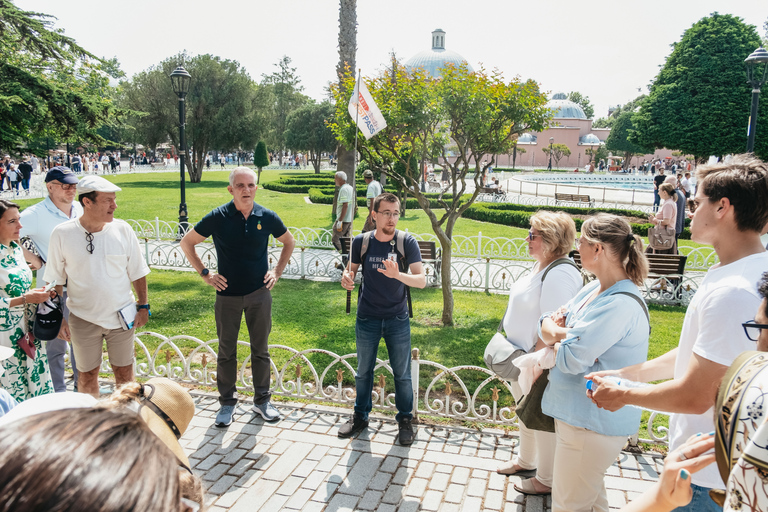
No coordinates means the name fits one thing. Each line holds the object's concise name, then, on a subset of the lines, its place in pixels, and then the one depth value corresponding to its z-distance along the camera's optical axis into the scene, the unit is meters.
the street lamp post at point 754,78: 9.45
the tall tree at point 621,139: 63.53
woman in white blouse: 3.24
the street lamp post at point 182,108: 12.54
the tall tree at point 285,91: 66.75
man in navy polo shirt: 4.36
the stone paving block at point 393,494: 3.47
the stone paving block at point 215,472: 3.69
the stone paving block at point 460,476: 3.69
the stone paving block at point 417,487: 3.55
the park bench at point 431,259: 9.50
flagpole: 6.00
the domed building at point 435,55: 64.12
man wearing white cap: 3.93
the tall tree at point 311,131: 40.91
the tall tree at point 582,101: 96.81
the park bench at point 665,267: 8.77
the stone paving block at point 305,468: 3.75
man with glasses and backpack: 4.15
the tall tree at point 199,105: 33.16
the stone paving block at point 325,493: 3.48
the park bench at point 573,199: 22.95
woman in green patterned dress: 3.68
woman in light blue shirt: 2.52
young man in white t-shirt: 1.84
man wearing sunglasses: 4.60
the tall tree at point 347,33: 15.99
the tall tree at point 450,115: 6.92
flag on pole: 6.21
